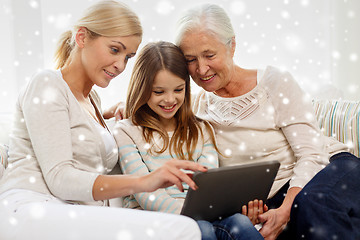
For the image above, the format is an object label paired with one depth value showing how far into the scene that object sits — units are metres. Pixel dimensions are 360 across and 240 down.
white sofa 1.94
